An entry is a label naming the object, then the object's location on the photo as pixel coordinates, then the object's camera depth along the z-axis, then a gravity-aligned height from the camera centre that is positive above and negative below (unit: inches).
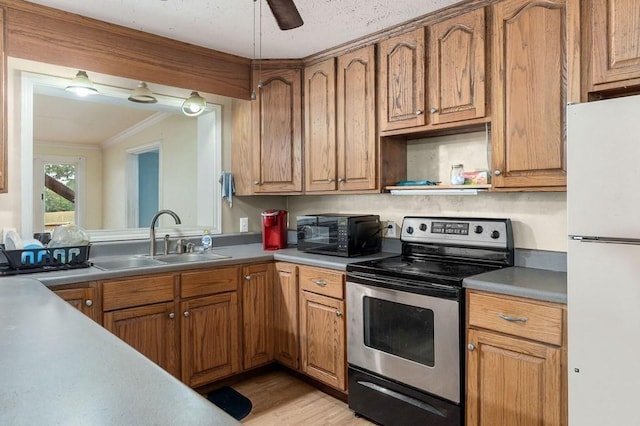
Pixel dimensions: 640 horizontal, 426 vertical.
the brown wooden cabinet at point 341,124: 106.3 +23.3
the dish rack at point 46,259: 84.1 -9.4
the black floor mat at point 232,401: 97.0 -45.5
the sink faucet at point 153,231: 111.8 -4.9
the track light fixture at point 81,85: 99.3 +30.3
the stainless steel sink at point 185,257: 112.7 -12.2
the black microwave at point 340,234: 106.3 -6.0
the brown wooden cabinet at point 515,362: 65.9 -25.1
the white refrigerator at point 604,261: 55.9 -7.0
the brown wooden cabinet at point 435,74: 86.3 +30.1
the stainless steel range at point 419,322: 77.8 -22.0
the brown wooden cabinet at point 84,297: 82.4 -16.7
